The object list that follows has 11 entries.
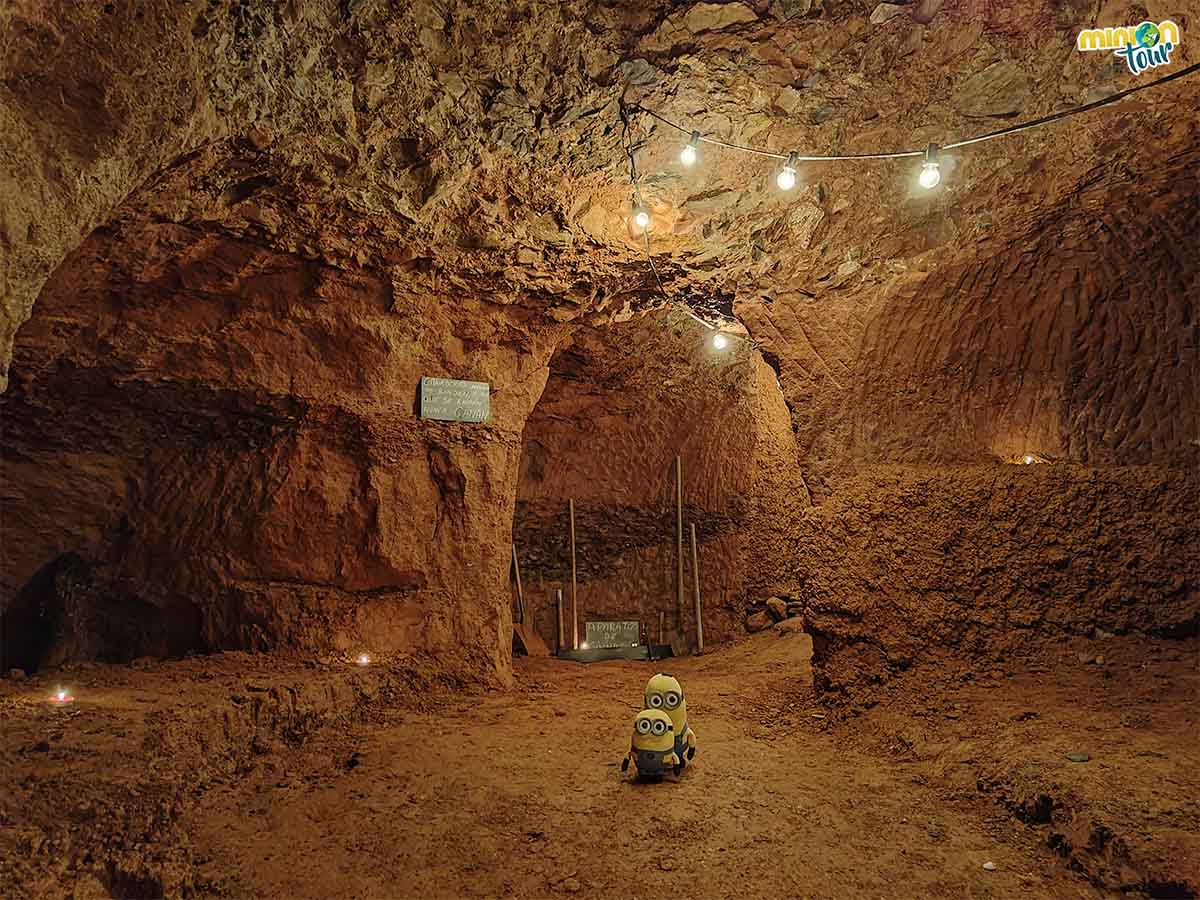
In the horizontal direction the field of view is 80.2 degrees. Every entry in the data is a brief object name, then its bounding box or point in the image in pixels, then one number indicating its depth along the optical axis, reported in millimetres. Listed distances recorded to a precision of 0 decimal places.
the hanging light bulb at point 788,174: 4047
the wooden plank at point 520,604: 7605
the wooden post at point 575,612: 7617
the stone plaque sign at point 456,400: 5051
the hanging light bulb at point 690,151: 4031
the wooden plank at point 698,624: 7531
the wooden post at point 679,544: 7793
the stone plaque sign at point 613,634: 7629
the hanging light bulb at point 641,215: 4664
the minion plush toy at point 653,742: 3234
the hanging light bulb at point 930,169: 3471
